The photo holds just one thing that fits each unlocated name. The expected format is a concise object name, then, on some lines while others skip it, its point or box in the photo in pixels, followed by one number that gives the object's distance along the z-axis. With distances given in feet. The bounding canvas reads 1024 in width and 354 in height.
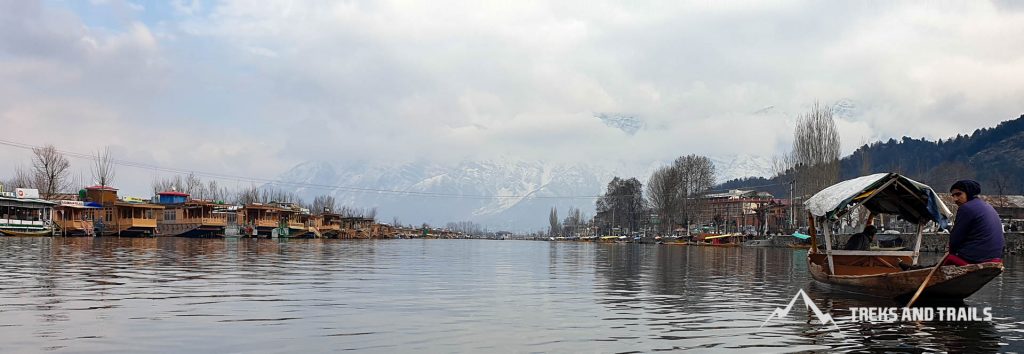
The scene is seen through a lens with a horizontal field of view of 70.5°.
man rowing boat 45.68
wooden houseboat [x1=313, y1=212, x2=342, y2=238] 409.53
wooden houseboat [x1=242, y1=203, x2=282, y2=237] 317.01
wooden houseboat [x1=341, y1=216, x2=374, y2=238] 466.29
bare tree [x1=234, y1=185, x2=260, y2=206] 504.84
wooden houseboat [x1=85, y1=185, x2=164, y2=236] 274.36
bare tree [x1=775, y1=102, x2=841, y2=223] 262.06
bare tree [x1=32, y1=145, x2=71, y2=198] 294.05
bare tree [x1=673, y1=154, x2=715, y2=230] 420.36
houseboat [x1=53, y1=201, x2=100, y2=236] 254.06
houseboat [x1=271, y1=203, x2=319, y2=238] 345.72
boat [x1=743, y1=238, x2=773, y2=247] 307.58
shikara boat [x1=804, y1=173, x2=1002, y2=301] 46.96
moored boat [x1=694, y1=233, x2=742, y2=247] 335.24
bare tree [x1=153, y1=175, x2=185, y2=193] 419.82
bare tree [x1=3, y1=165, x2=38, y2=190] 332.19
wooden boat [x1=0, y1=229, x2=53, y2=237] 218.13
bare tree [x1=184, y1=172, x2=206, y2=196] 440.04
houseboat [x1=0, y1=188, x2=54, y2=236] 220.02
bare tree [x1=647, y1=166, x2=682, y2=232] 424.87
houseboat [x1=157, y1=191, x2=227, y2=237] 294.87
